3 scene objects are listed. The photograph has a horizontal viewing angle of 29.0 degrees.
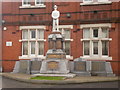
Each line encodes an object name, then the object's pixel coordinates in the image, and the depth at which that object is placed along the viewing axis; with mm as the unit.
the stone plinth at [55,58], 13461
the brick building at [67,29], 16047
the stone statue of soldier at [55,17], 14405
